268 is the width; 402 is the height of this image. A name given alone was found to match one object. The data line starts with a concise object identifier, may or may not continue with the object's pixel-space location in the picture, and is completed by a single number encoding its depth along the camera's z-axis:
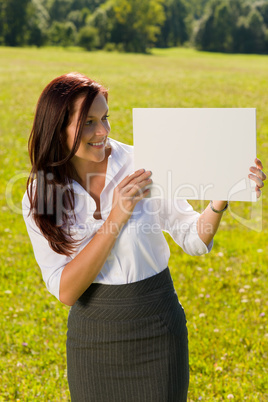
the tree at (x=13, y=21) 53.22
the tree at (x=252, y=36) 57.31
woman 1.77
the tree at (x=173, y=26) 64.06
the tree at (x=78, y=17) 63.78
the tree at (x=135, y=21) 55.09
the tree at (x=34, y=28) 53.00
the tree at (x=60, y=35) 54.02
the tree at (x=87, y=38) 52.72
